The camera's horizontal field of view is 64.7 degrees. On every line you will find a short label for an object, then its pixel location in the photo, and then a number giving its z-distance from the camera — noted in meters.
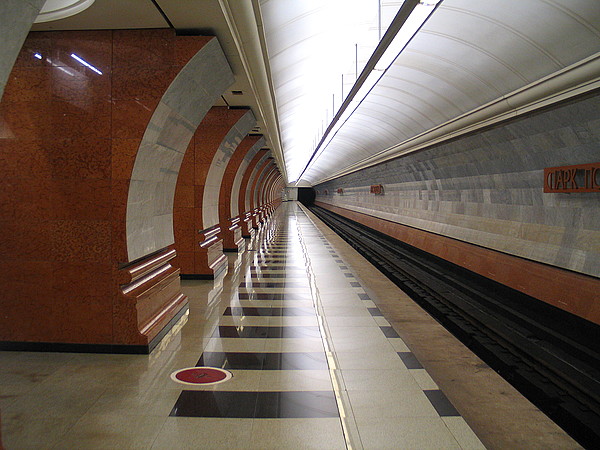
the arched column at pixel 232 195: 11.82
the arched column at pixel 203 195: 7.86
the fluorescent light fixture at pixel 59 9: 3.84
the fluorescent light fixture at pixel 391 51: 3.67
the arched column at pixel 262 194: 23.36
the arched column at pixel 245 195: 16.06
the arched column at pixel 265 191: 26.41
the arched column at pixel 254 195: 18.54
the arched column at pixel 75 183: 4.23
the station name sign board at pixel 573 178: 5.77
